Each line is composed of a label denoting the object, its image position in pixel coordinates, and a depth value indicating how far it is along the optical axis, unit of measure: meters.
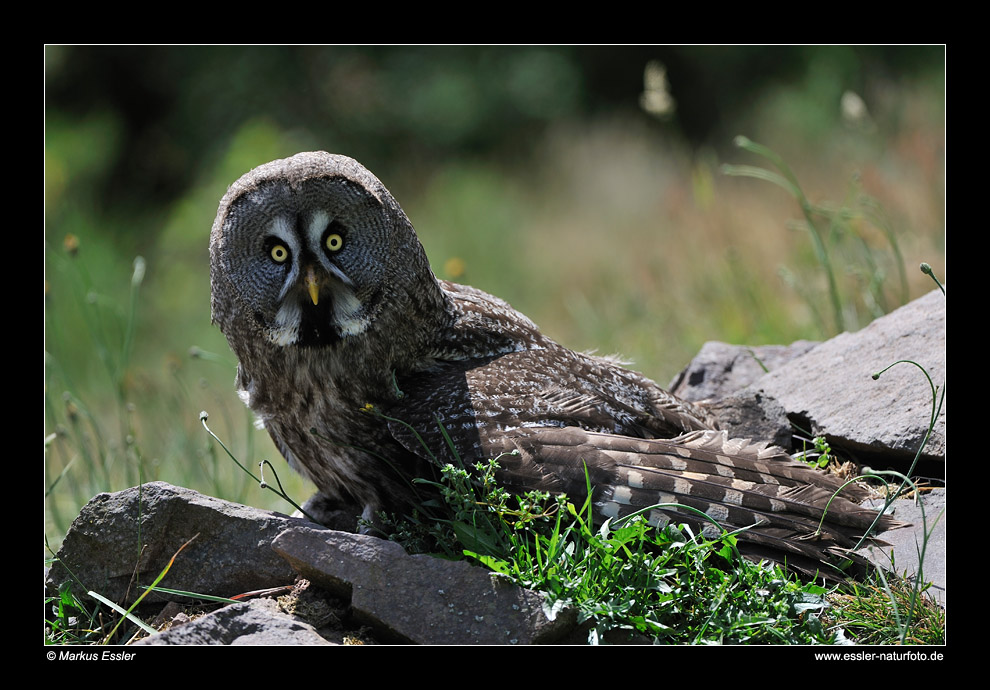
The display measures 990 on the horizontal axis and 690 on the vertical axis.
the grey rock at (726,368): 10.13
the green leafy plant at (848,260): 10.13
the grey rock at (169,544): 6.88
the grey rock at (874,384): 7.94
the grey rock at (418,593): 5.91
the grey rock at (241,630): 5.84
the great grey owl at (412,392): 6.56
